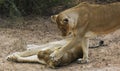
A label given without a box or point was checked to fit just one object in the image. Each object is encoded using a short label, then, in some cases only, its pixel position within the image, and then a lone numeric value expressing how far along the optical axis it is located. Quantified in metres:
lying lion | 15.23
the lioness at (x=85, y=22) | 15.45
